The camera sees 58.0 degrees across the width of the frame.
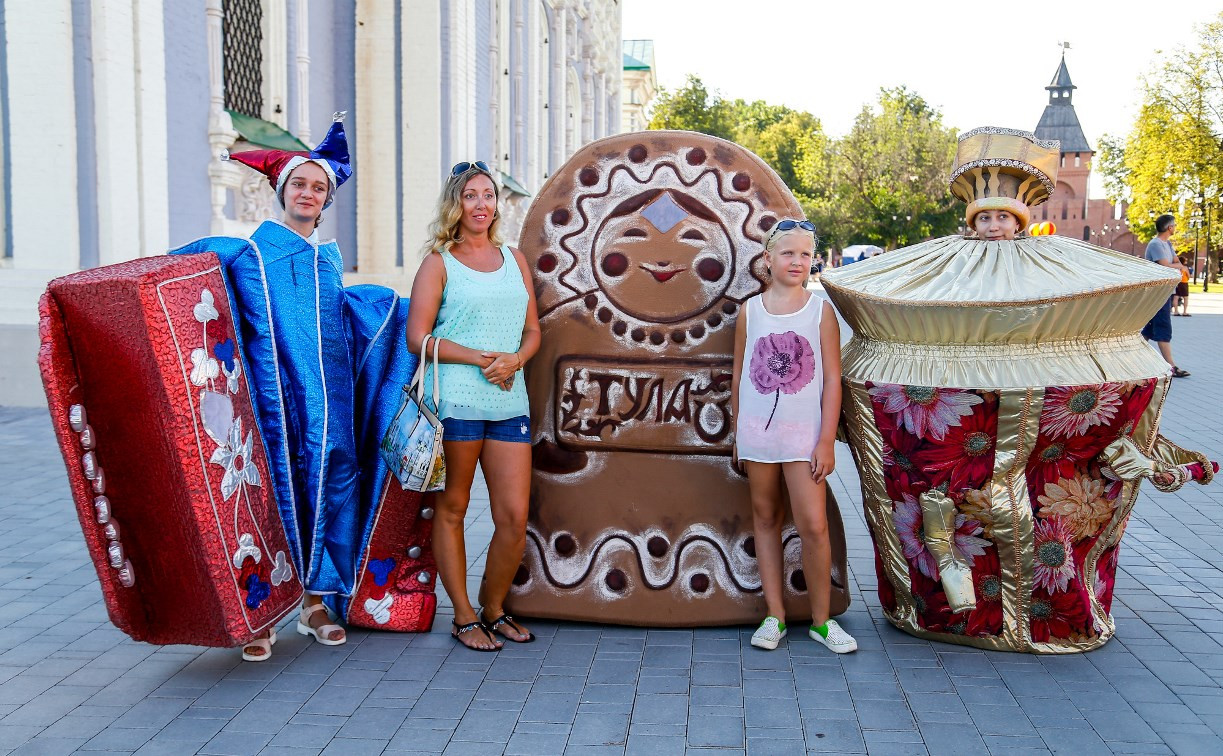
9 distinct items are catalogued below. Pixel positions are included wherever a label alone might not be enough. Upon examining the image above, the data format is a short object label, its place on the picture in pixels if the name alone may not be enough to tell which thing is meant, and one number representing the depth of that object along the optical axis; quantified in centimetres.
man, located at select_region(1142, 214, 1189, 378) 1076
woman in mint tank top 367
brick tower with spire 8781
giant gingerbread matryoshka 407
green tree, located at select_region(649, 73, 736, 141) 4344
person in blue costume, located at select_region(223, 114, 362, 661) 360
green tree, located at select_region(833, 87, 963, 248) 4550
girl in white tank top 367
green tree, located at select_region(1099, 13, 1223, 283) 3850
